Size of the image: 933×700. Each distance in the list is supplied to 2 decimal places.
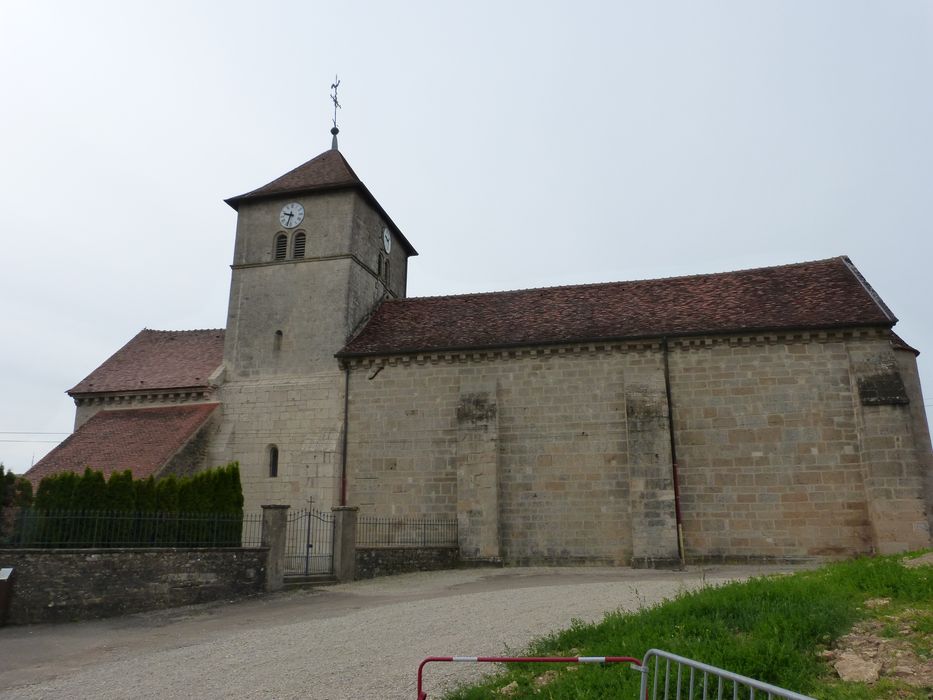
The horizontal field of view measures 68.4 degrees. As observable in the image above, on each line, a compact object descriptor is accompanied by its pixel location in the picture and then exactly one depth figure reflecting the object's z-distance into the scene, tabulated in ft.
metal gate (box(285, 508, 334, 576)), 61.52
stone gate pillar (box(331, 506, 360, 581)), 54.65
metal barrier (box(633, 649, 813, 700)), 11.70
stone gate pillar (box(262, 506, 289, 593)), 50.24
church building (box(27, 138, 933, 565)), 58.95
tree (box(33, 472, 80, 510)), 48.67
